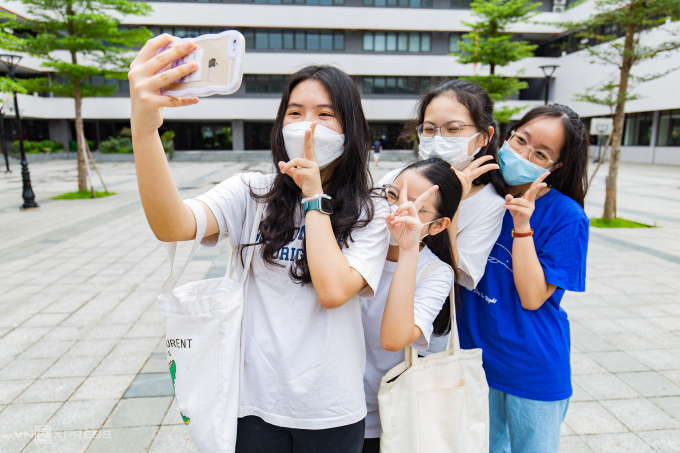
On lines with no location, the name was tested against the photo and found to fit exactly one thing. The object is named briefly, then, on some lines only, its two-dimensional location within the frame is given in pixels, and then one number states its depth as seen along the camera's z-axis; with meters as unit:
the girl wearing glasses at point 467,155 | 1.57
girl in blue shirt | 1.55
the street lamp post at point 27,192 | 10.90
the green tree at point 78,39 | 10.93
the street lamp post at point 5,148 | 20.87
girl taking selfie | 1.22
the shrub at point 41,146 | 28.62
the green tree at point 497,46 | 12.77
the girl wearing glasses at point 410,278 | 1.29
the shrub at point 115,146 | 29.33
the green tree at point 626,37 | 7.74
